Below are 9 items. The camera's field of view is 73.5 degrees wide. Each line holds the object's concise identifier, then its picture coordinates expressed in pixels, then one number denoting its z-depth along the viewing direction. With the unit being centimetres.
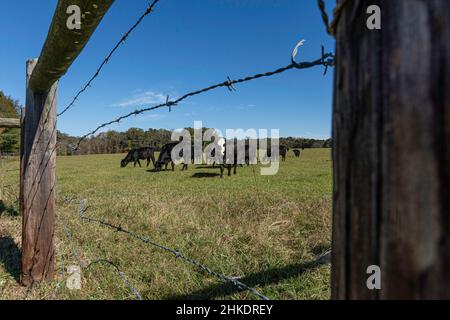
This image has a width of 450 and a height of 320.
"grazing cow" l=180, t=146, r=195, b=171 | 1920
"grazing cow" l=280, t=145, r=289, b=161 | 3003
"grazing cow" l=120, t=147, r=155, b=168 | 2431
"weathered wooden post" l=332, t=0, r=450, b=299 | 42
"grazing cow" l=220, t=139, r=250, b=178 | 1531
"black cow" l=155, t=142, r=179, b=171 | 1881
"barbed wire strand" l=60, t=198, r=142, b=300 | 239
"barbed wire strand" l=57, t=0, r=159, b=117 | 195
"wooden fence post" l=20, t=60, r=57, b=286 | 239
